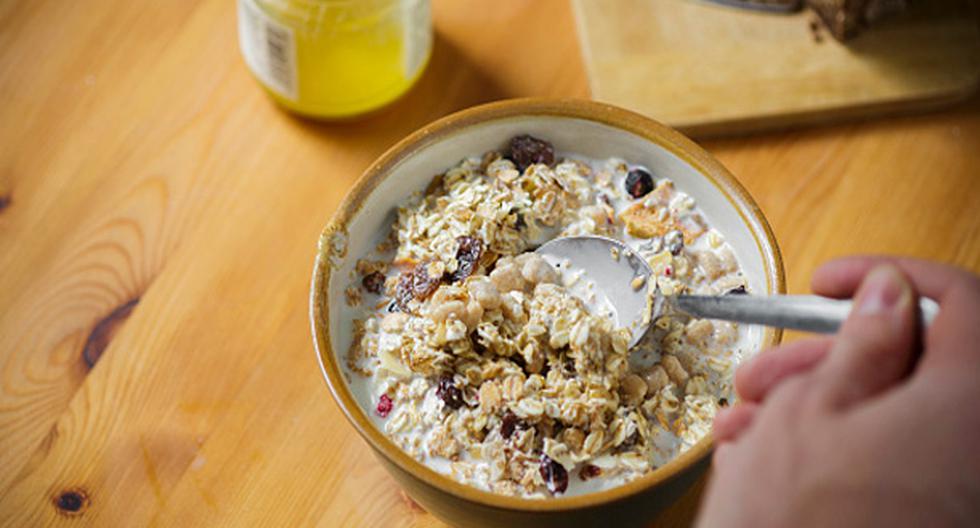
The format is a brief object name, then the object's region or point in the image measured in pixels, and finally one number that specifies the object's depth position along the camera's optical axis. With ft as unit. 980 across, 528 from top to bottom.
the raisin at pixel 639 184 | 1.68
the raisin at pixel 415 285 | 1.60
